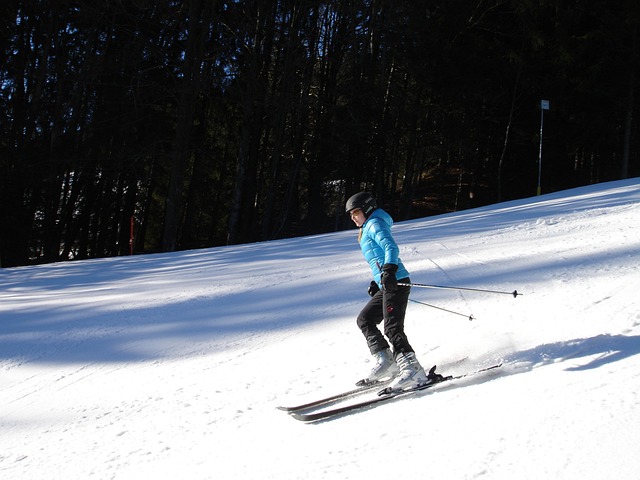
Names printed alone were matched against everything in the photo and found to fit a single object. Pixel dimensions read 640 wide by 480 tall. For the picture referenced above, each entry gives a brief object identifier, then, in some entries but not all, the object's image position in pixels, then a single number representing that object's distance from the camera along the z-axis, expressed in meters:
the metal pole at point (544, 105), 17.09
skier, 4.12
